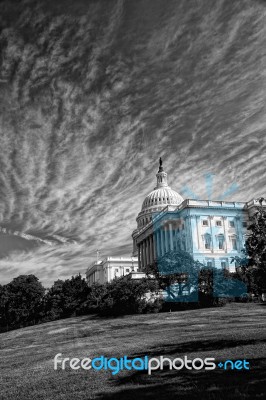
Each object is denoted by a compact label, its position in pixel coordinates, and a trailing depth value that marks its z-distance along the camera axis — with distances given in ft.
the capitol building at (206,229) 328.90
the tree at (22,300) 256.93
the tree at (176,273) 202.69
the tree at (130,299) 188.24
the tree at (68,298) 223.51
